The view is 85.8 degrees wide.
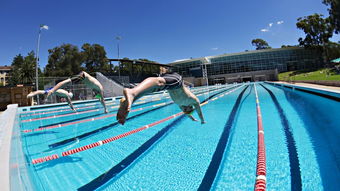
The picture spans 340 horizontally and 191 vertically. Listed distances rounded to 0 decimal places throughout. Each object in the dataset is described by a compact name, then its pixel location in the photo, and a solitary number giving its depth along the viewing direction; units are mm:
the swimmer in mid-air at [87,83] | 3378
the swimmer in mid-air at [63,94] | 5612
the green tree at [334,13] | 33503
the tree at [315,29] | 40969
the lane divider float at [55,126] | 5747
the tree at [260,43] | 73438
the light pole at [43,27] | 16284
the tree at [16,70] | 38219
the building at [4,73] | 64250
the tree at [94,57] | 45438
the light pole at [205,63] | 46412
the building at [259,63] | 46625
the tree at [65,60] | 42188
